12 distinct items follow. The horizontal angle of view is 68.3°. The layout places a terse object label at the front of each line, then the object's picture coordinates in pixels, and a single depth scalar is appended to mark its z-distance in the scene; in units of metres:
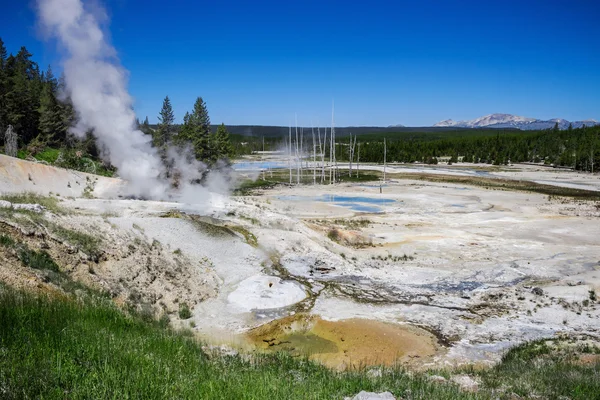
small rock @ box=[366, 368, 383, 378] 7.70
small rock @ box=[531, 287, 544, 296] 15.87
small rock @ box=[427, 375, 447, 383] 7.59
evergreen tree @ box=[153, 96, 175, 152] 44.90
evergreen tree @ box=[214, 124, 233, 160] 54.91
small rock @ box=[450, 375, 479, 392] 7.18
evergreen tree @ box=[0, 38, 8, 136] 41.25
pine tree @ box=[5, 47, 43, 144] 42.53
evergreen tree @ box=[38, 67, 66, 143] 44.66
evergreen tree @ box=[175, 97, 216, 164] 49.62
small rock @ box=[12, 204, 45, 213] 14.94
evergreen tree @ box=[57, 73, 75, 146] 44.99
